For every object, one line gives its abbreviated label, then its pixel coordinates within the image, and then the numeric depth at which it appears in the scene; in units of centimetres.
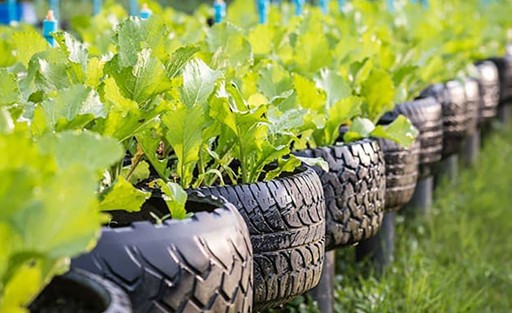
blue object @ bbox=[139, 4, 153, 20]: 349
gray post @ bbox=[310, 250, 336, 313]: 377
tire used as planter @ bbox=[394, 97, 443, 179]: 421
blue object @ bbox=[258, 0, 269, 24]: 436
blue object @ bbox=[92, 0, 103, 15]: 547
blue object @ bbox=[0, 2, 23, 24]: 813
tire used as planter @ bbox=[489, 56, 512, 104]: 697
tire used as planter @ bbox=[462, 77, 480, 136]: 539
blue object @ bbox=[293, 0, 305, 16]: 524
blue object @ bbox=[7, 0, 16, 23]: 455
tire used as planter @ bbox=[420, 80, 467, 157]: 495
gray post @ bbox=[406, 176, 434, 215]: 566
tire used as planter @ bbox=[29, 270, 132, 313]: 160
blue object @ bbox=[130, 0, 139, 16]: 538
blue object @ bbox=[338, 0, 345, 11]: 597
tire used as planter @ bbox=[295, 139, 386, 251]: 313
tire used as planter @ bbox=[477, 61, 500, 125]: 620
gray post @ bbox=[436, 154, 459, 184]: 662
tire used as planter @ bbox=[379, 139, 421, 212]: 381
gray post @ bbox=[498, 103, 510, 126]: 869
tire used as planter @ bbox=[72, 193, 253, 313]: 179
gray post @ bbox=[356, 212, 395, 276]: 465
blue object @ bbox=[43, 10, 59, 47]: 288
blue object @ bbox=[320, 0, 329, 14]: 580
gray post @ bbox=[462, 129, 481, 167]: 722
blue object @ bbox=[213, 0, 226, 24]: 409
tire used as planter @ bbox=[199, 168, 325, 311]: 246
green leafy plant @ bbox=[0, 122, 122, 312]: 141
